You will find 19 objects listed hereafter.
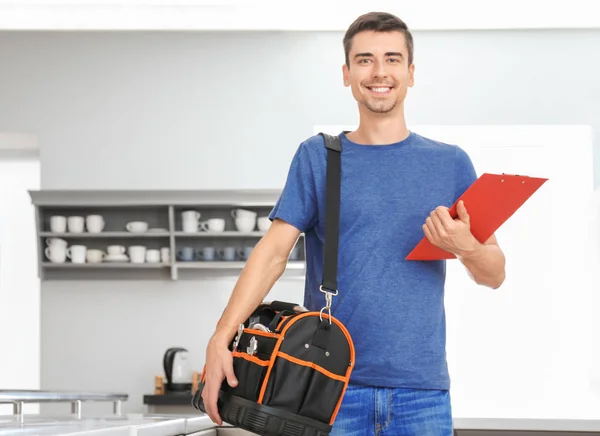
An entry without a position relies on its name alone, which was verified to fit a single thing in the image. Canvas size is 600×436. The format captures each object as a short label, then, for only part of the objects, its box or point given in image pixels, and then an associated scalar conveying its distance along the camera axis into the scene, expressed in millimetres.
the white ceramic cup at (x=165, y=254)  4984
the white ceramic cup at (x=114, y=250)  4973
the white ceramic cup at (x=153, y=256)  4973
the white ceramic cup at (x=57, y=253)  5012
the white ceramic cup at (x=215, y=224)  4934
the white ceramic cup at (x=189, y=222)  4953
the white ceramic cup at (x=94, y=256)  5014
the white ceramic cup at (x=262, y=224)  4945
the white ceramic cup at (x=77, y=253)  4992
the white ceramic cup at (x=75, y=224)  4980
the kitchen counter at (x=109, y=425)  1279
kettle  4719
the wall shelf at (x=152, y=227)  4906
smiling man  1365
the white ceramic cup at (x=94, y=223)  5004
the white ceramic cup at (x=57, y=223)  4977
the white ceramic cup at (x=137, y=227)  4996
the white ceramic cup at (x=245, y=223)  4934
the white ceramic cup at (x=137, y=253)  4953
